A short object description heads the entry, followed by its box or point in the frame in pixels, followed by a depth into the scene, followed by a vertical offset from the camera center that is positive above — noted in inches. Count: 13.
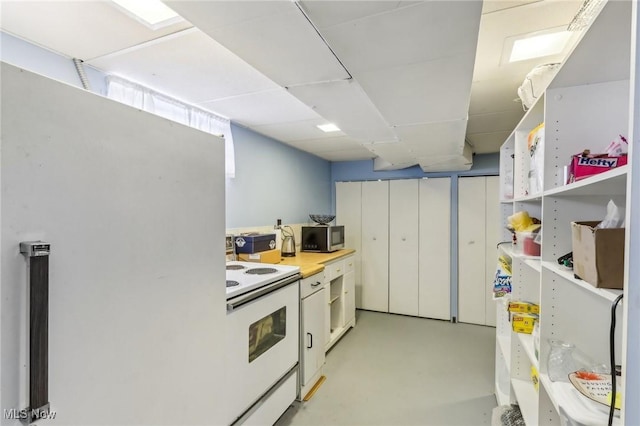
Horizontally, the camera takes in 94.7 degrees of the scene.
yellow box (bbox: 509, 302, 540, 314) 59.3 -19.5
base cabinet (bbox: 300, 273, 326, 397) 87.3 -38.2
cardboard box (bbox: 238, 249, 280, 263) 98.7 -16.1
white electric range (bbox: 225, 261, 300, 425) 58.5 -30.3
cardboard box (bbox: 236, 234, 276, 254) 98.5 -11.5
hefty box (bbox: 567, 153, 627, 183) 33.4 +5.6
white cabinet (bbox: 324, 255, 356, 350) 124.0 -40.2
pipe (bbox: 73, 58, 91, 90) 64.1 +29.9
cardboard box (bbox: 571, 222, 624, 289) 27.7 -4.3
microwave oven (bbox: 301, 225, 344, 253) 135.3 -13.4
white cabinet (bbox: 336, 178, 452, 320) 155.3 -18.3
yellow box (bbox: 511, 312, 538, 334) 56.5 -21.5
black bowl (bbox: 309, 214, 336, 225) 147.5 -4.7
